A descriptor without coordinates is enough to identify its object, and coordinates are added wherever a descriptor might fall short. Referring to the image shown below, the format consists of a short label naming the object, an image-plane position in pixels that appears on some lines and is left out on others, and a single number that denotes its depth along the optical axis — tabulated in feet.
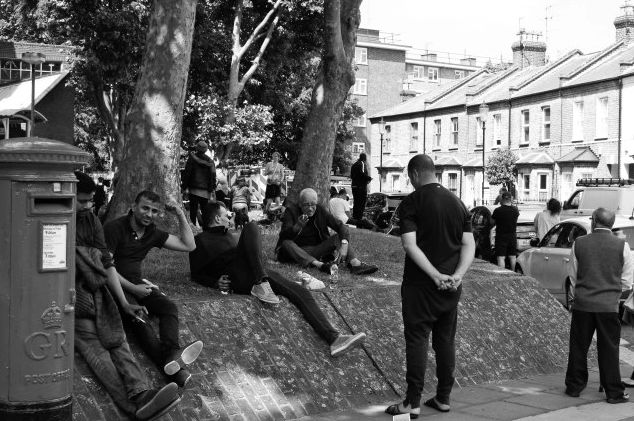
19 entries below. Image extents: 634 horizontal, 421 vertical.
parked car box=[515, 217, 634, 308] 48.16
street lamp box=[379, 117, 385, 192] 191.05
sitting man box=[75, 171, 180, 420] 20.42
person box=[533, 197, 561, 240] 59.72
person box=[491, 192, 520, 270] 59.26
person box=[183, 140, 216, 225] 52.08
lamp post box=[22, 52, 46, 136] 80.35
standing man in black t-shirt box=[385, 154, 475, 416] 23.35
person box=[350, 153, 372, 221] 70.64
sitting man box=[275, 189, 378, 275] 34.60
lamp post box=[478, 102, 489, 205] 128.77
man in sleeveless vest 26.71
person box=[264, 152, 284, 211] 71.67
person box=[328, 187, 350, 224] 58.75
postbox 17.44
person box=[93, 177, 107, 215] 79.81
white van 66.18
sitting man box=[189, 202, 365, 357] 26.58
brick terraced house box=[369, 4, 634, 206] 137.08
